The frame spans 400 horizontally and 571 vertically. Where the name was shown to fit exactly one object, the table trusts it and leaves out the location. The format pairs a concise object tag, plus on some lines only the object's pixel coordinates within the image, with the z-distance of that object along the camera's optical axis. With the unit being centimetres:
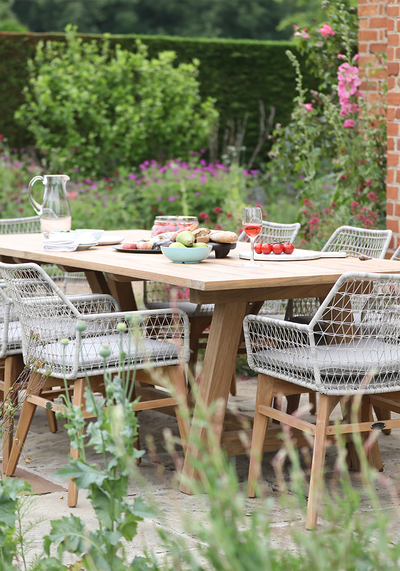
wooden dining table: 443
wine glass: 496
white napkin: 579
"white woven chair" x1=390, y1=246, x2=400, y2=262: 573
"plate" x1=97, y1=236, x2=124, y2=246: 627
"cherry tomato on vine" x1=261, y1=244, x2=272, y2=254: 538
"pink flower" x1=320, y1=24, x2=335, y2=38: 956
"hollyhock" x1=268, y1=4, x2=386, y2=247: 847
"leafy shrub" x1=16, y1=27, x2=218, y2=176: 1472
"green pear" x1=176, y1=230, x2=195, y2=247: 513
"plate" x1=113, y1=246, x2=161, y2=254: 571
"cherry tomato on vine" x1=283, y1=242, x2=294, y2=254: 545
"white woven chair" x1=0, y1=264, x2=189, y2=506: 464
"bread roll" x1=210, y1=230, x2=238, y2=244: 542
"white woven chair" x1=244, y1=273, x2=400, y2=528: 418
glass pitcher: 619
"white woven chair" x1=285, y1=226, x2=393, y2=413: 616
